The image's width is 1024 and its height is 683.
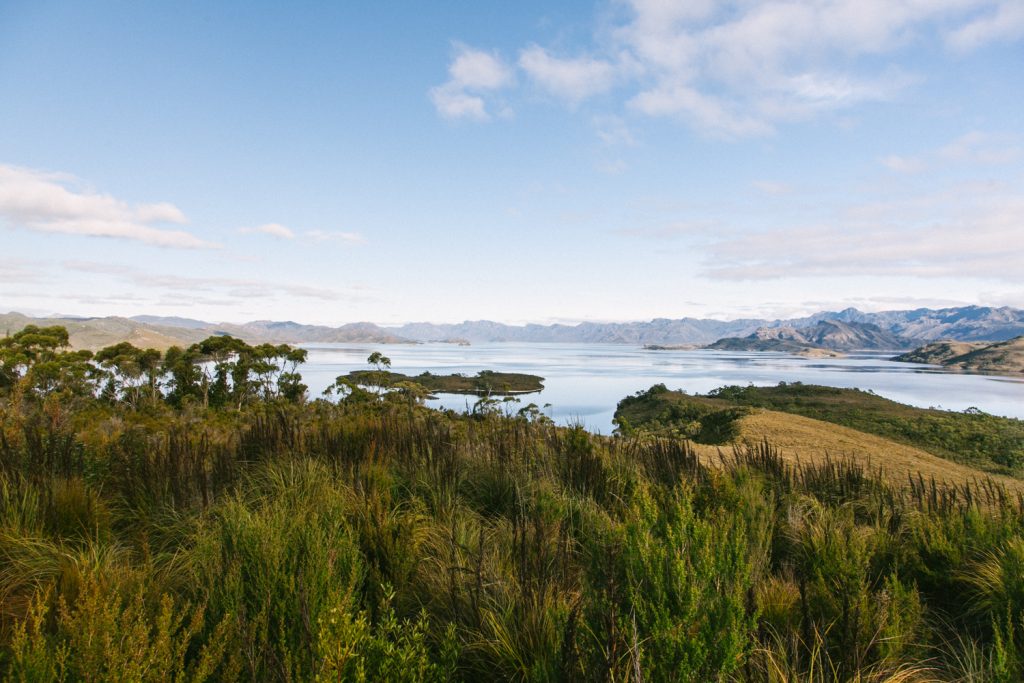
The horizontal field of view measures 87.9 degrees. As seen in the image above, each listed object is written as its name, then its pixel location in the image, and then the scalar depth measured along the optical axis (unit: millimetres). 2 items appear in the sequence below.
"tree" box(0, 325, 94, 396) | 22141
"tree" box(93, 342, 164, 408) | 29197
